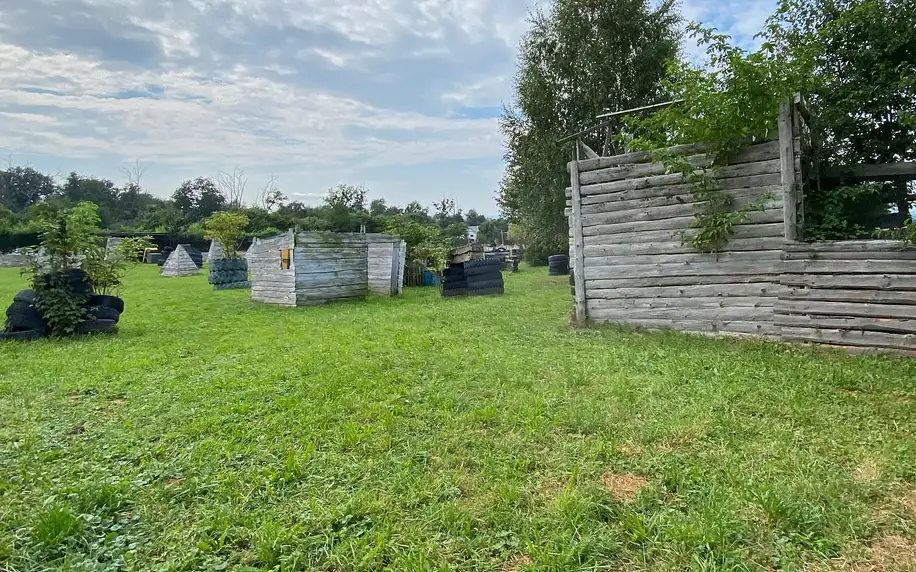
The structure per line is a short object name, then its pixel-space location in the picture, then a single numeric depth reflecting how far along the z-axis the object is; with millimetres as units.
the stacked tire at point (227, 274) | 15516
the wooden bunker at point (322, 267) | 11000
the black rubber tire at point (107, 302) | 7212
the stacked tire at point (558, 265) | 19094
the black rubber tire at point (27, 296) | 6770
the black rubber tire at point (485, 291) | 12406
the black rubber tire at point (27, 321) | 6598
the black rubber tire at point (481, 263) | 12469
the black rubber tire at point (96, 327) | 6934
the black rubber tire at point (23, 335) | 6473
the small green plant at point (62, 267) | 6699
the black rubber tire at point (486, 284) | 12463
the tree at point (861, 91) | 5586
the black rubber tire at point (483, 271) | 12445
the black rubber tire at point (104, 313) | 7121
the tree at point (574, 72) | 13492
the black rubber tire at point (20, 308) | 6645
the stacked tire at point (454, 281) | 12398
